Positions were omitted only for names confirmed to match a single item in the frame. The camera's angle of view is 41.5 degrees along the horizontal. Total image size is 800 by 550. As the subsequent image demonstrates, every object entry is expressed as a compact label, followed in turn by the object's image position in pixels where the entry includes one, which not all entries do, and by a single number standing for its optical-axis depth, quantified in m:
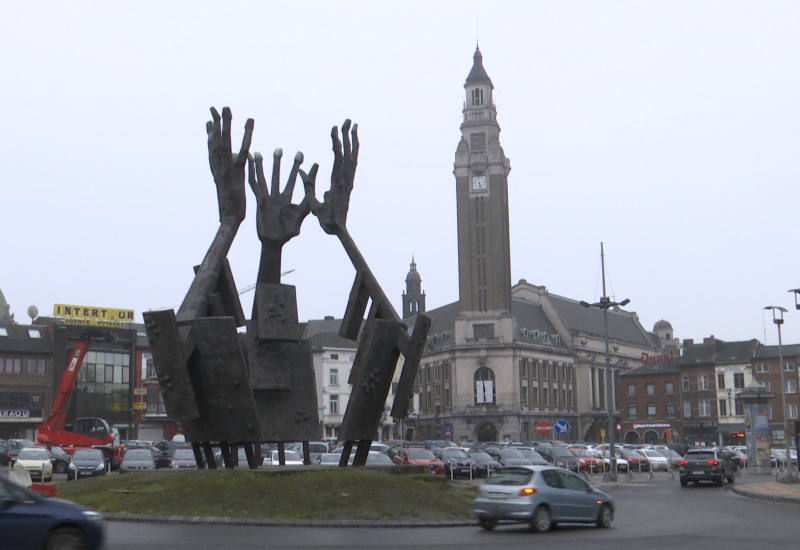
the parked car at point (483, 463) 43.56
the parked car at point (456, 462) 41.50
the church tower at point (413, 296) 162.00
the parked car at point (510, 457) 45.09
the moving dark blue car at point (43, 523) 12.12
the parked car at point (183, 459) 38.25
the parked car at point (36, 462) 38.38
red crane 53.75
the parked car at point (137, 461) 37.59
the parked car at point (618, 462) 51.20
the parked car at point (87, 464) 39.34
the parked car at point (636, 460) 55.12
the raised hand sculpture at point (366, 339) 25.66
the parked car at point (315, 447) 45.23
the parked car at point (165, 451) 43.57
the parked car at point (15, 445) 49.80
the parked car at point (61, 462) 44.66
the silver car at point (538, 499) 20.27
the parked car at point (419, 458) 39.12
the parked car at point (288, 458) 36.31
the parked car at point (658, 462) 56.34
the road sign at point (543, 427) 42.81
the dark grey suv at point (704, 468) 39.12
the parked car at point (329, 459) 35.19
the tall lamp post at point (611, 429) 43.88
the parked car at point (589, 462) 51.97
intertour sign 85.19
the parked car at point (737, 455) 55.72
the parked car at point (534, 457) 45.78
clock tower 119.62
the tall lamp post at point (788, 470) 38.53
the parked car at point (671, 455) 58.28
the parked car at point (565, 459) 47.67
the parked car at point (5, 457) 45.63
